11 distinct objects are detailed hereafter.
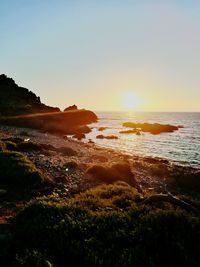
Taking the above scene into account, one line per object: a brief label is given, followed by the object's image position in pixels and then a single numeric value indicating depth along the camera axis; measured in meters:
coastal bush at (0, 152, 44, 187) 10.88
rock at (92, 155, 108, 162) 21.75
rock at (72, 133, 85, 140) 49.63
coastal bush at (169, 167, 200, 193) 15.85
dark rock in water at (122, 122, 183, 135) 72.92
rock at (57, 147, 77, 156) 22.70
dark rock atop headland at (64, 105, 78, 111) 95.63
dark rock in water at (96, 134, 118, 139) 52.43
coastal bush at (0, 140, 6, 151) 16.47
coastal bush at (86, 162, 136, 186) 13.97
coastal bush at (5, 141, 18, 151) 18.81
